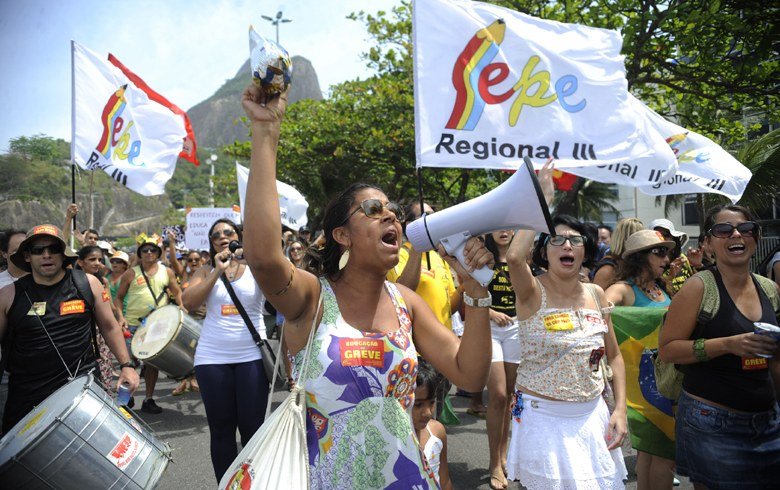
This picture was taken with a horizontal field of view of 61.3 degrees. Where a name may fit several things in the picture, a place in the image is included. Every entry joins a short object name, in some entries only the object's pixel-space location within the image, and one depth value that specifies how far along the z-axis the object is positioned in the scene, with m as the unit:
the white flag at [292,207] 9.63
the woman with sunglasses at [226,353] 4.18
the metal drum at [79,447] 3.07
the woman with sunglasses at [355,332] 1.86
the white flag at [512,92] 4.26
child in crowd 3.34
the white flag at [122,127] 7.19
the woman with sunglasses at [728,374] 3.16
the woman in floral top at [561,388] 3.21
